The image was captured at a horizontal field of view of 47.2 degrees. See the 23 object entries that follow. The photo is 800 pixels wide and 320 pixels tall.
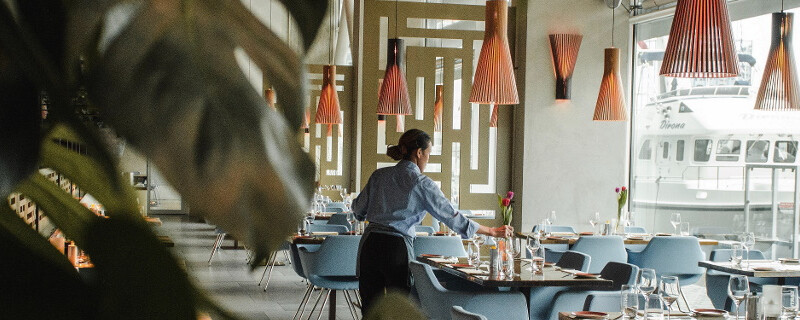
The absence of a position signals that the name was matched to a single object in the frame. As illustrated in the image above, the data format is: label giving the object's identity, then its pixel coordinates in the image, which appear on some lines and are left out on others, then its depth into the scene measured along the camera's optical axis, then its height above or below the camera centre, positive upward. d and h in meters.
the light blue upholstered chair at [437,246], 6.77 -0.72
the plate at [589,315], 4.27 -0.77
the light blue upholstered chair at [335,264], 6.90 -0.89
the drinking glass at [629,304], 3.92 -0.65
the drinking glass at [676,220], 8.19 -0.60
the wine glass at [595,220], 8.87 -0.67
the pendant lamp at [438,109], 12.47 +0.54
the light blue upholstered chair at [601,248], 7.32 -0.77
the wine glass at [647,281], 4.16 -0.59
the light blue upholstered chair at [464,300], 5.41 -0.90
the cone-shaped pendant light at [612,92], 8.34 +0.55
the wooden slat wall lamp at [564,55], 9.59 +1.01
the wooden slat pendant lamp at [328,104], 9.65 +0.45
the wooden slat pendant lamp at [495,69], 6.53 +0.58
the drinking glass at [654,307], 3.79 -0.64
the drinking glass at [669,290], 4.03 -0.61
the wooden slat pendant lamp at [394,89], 8.02 +0.52
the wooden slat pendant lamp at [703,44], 5.05 +0.62
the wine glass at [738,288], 4.23 -0.62
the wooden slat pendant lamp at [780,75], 6.61 +0.59
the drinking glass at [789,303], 3.87 -0.62
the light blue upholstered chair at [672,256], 7.47 -0.83
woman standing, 5.44 -0.41
